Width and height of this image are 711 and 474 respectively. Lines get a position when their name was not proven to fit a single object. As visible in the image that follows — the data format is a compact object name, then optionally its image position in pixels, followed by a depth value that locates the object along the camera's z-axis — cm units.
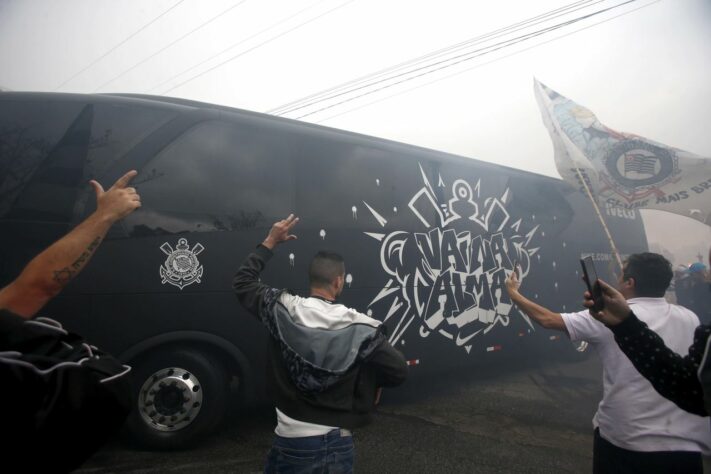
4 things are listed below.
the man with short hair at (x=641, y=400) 180
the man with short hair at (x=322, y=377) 171
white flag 415
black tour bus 323
